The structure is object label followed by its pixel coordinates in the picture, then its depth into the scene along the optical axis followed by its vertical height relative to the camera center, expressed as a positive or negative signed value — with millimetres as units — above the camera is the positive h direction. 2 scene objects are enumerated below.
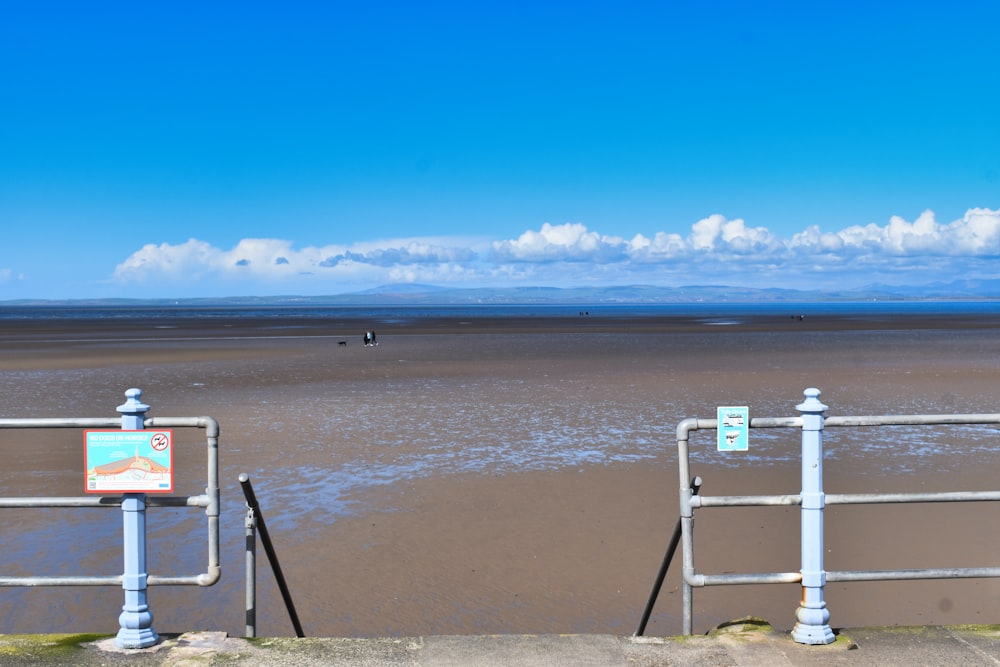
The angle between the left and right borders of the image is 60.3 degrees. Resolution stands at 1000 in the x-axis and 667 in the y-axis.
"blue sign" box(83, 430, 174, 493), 4609 -839
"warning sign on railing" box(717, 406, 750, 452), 4758 -685
